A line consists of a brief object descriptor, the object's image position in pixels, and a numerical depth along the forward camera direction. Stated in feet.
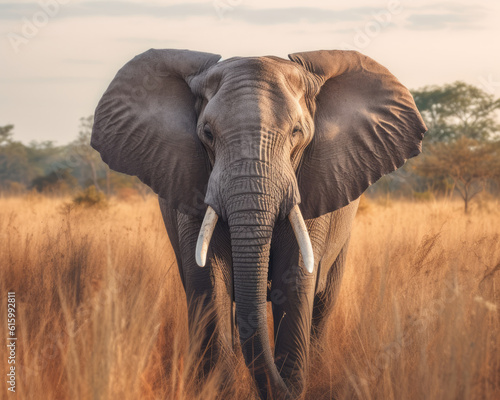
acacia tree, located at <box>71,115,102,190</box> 94.84
